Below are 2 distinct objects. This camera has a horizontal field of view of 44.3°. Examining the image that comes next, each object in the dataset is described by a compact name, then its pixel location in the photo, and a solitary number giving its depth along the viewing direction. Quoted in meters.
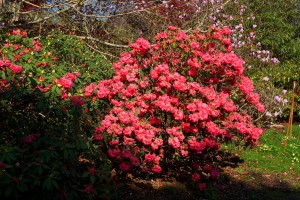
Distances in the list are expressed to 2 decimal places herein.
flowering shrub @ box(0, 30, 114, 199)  2.88
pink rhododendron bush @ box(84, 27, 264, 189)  4.57
